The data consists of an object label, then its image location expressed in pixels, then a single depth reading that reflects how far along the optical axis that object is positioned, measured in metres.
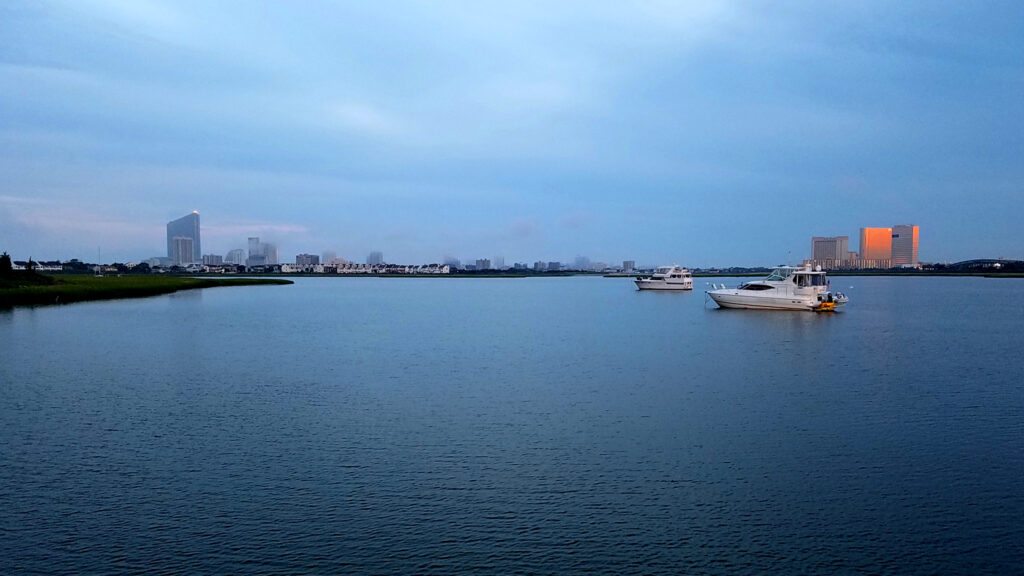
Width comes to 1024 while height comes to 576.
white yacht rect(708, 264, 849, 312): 66.00
